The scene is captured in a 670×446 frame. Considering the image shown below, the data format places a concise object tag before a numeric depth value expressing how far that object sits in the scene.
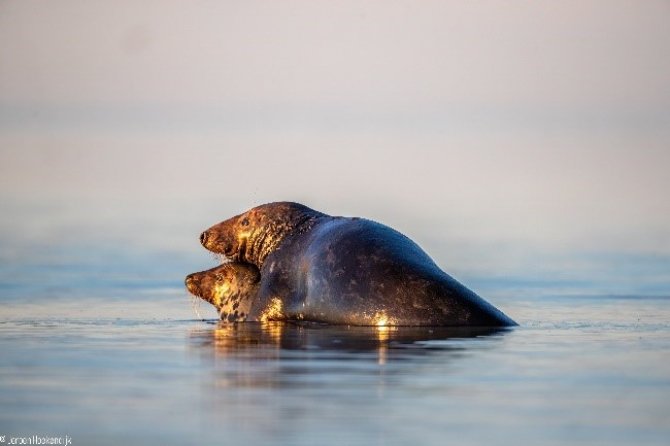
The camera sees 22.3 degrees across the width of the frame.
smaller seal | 20.00
